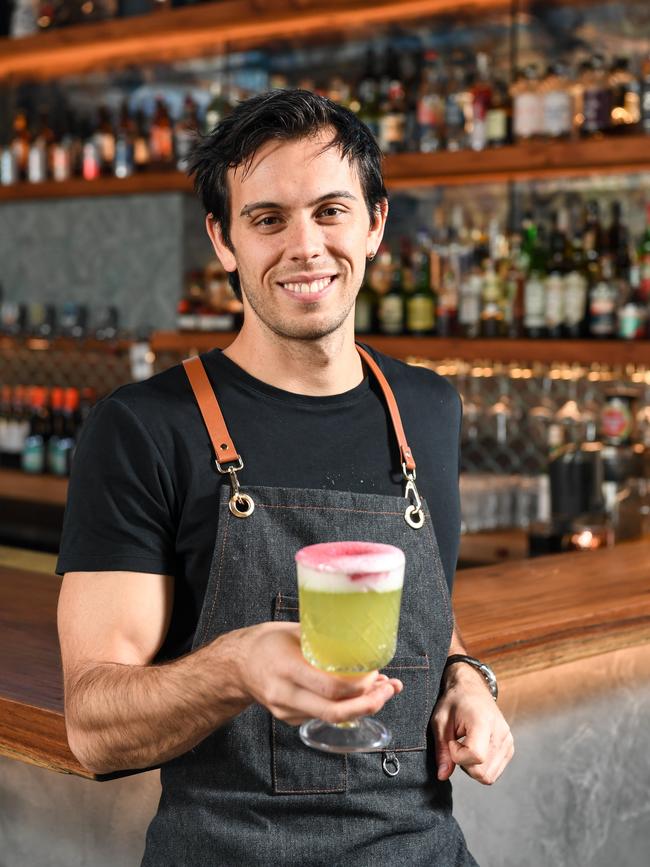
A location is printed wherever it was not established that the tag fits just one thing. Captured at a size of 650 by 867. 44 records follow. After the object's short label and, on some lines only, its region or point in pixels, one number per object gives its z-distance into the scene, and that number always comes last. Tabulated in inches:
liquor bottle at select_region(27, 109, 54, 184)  199.2
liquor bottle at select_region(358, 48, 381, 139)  164.2
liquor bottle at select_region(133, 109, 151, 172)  189.0
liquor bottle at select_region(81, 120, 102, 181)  193.3
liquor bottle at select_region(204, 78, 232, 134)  183.2
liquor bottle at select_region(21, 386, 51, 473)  193.9
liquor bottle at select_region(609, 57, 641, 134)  142.4
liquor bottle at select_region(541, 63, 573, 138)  143.4
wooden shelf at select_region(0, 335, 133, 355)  187.2
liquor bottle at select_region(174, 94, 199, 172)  181.0
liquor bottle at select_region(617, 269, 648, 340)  139.1
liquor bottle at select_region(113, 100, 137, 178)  190.2
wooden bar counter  61.4
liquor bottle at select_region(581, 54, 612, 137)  142.0
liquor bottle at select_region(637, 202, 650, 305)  143.5
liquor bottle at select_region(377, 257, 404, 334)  159.2
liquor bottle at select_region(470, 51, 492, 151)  152.3
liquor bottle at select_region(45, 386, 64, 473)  192.9
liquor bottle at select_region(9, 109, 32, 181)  203.8
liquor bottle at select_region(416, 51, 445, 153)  156.6
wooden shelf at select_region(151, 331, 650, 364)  134.8
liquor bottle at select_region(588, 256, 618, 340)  141.9
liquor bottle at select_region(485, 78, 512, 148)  149.8
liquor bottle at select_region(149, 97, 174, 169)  186.4
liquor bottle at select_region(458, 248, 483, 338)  154.2
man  55.7
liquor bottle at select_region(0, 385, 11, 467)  201.0
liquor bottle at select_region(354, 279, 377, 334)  164.1
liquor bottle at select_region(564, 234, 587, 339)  145.8
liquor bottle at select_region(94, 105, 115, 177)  194.2
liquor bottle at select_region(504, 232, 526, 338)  150.9
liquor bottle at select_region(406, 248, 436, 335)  157.4
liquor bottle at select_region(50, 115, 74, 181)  197.2
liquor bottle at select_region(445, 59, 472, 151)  154.5
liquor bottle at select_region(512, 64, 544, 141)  145.5
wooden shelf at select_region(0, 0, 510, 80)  159.6
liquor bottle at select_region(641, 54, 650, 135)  140.2
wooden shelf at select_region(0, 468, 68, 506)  183.8
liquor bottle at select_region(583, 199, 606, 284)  153.9
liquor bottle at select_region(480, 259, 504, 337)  152.9
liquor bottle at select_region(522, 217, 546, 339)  147.6
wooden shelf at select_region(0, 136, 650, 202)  135.9
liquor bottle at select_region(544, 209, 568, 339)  146.9
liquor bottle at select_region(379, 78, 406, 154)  158.1
